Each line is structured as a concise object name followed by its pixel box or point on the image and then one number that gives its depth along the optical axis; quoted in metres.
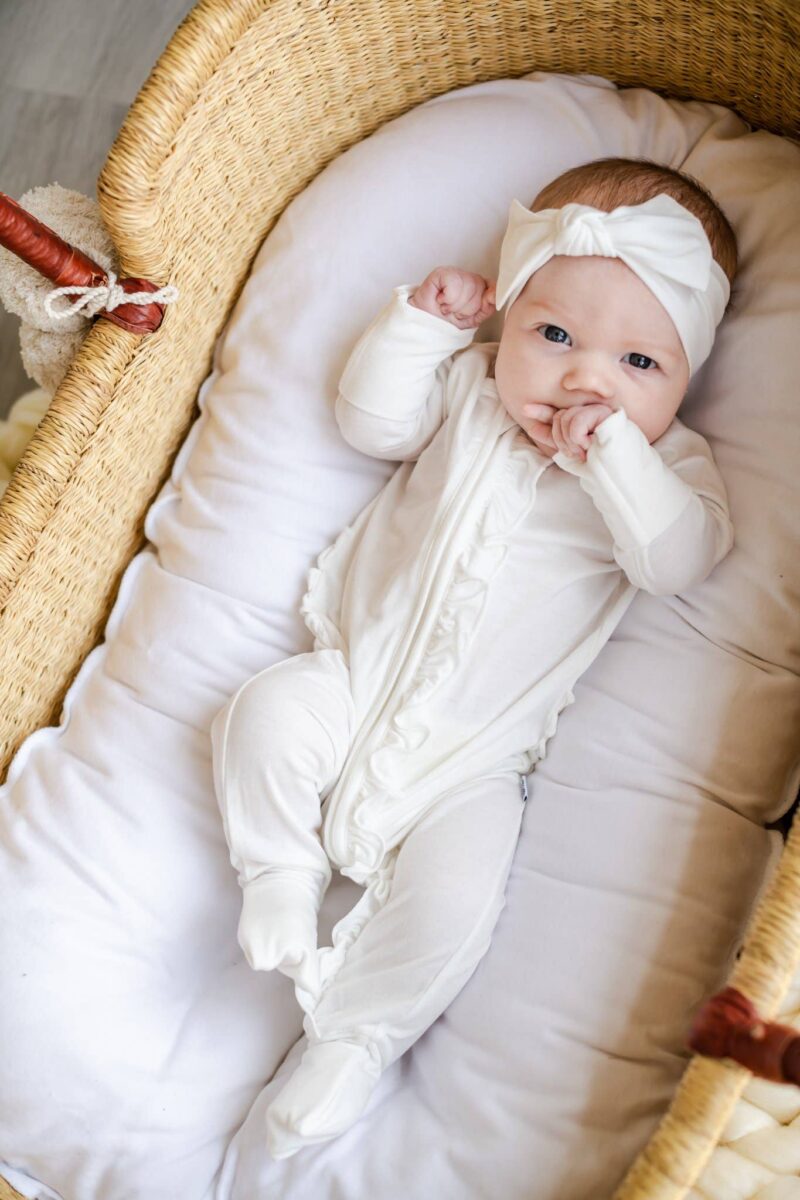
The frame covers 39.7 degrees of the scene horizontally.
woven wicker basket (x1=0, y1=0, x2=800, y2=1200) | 1.28
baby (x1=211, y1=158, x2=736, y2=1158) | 1.14
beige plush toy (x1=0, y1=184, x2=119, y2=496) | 1.35
